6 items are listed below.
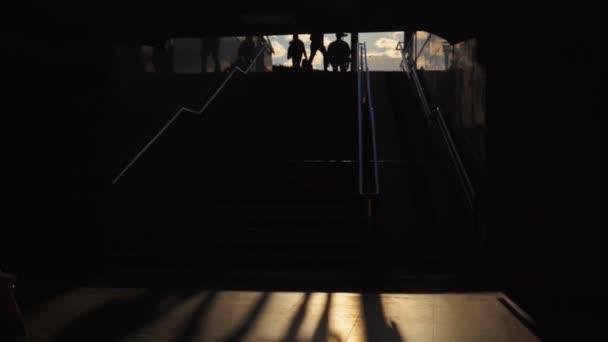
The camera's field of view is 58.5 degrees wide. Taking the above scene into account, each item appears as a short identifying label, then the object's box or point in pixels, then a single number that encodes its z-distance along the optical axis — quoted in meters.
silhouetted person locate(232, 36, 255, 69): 13.30
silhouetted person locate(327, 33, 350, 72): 12.04
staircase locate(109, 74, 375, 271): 5.78
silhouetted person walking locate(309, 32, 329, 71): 12.07
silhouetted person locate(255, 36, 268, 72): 15.26
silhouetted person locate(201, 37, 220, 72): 11.65
